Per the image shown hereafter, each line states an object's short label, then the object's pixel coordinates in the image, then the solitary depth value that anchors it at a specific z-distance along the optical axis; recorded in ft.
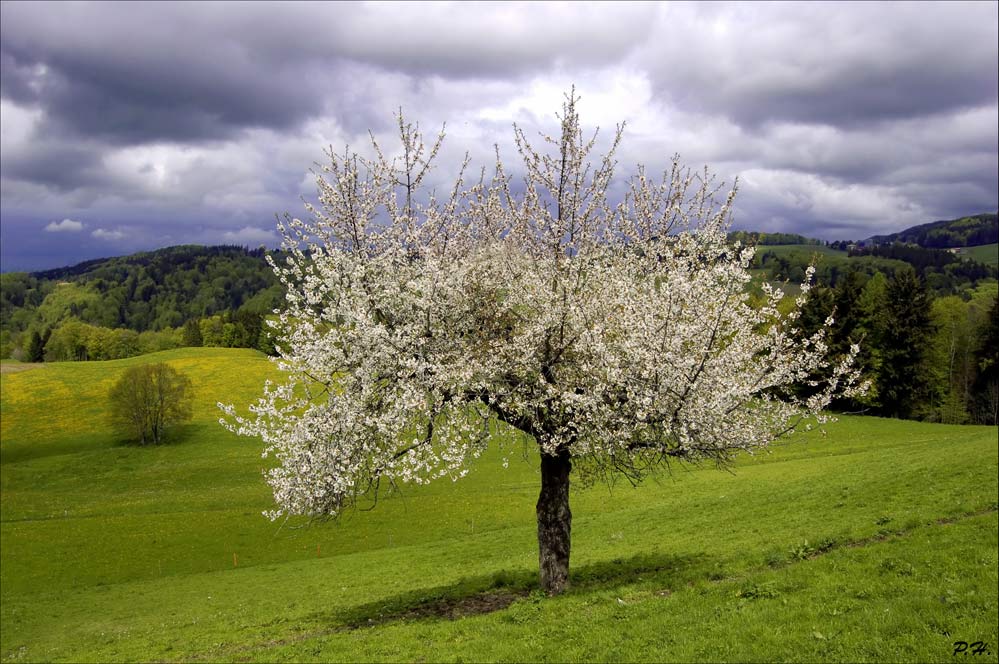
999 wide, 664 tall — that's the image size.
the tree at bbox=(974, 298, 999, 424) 255.50
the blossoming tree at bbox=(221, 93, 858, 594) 49.96
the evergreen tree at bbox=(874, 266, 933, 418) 246.47
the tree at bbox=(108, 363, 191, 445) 245.04
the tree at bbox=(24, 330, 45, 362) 516.32
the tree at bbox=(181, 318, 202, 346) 526.57
